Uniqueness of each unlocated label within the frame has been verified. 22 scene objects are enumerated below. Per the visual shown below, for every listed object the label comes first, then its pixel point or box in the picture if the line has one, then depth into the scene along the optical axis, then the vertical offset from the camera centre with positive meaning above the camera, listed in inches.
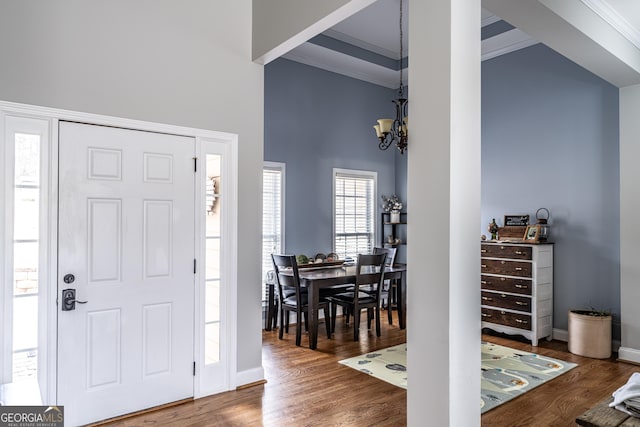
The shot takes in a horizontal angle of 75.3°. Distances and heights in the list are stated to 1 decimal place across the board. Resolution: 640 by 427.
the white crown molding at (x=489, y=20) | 202.7 +98.7
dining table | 175.6 -27.1
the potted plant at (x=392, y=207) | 267.7 +8.2
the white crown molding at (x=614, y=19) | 133.0 +69.3
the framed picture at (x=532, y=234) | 192.2 -6.6
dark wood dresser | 187.3 -32.2
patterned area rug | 136.0 -55.8
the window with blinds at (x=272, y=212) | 217.9 +3.8
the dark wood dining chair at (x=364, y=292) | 189.3 -35.8
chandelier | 166.0 +36.7
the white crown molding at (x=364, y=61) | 208.4 +89.9
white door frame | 105.9 -1.9
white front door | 109.9 -14.3
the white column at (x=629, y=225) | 166.9 -1.9
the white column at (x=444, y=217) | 73.5 +0.5
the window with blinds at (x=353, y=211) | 249.9 +5.1
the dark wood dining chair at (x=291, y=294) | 179.5 -34.2
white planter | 170.1 -47.5
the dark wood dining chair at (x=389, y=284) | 216.5 -36.8
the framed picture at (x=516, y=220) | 204.7 +0.0
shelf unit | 271.7 -6.9
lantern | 195.6 -1.4
